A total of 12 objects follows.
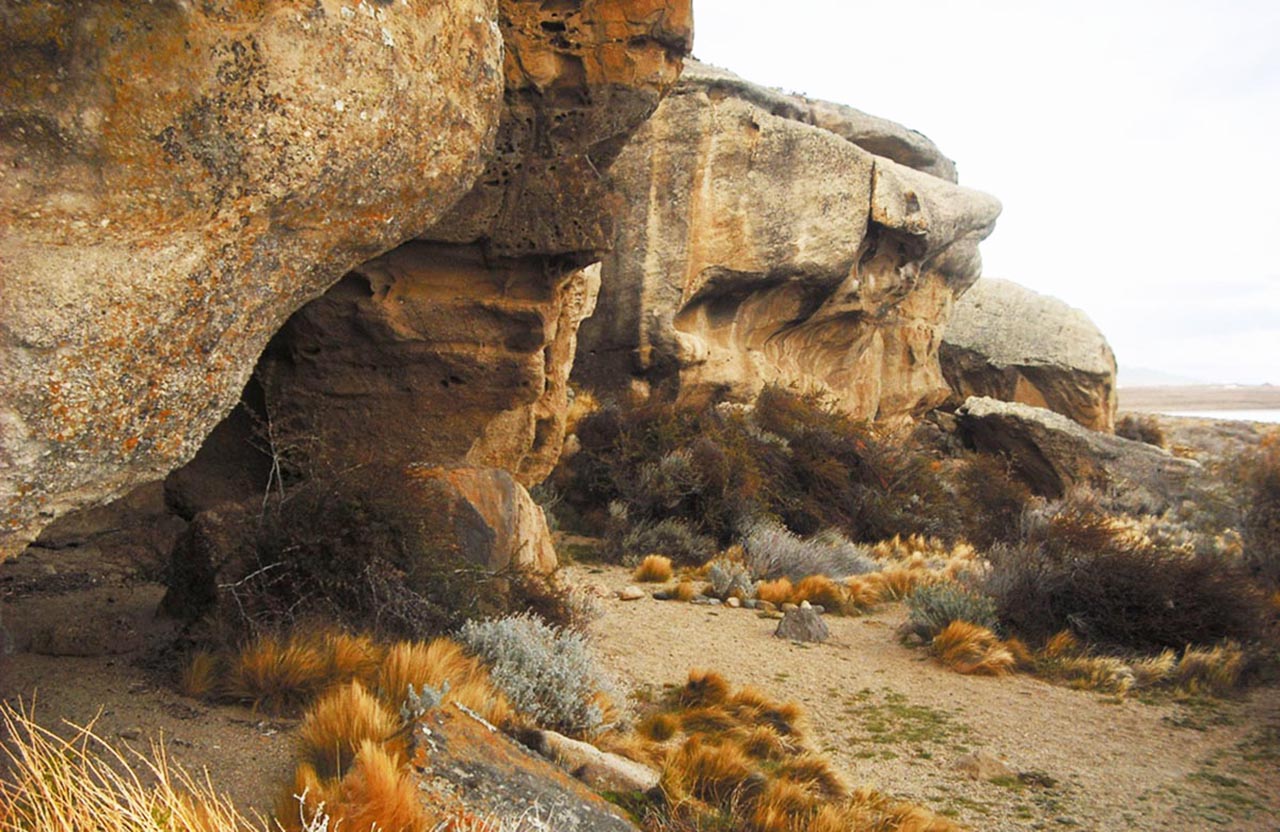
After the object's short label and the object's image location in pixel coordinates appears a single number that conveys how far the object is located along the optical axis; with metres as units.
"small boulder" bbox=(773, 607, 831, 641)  7.39
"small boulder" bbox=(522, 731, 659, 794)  3.72
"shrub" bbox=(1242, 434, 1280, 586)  10.41
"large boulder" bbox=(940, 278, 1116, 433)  20.75
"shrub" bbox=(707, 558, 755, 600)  8.64
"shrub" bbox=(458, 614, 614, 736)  4.55
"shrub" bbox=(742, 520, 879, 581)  9.62
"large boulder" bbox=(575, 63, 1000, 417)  13.27
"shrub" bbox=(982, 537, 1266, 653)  7.64
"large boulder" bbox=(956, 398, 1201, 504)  15.57
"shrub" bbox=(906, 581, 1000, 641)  7.52
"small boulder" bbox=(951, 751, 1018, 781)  4.95
